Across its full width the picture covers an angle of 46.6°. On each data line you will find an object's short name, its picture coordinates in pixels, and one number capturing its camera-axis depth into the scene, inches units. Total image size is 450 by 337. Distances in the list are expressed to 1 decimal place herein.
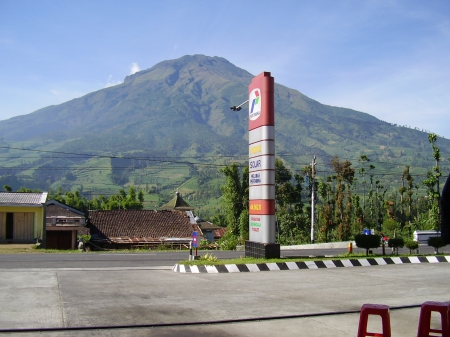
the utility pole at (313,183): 1466.5
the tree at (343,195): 1872.5
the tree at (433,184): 1246.1
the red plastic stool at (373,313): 231.1
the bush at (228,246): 1337.4
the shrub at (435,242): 792.3
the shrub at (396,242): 724.7
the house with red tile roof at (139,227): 1684.3
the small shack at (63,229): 1506.0
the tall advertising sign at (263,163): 637.9
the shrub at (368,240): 702.3
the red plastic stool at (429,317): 234.7
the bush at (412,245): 788.6
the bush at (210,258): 609.6
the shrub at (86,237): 1373.4
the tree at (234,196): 2180.1
